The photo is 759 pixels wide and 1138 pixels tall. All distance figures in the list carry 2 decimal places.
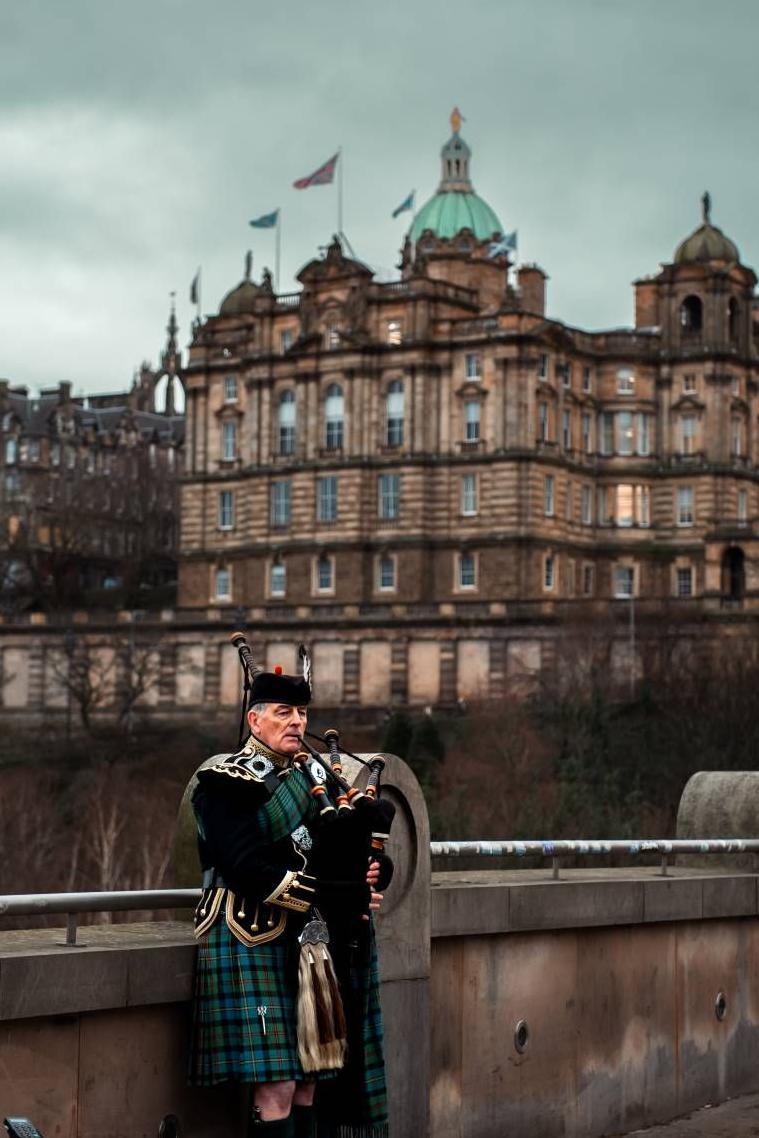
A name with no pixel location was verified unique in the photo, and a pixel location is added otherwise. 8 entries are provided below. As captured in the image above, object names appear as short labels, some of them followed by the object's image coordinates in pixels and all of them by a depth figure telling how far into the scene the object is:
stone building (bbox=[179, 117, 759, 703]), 103.25
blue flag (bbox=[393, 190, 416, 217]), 116.56
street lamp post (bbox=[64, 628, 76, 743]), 104.33
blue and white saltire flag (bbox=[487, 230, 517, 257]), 113.50
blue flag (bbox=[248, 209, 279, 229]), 114.19
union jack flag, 107.44
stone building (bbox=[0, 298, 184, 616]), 130.75
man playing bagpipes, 11.08
